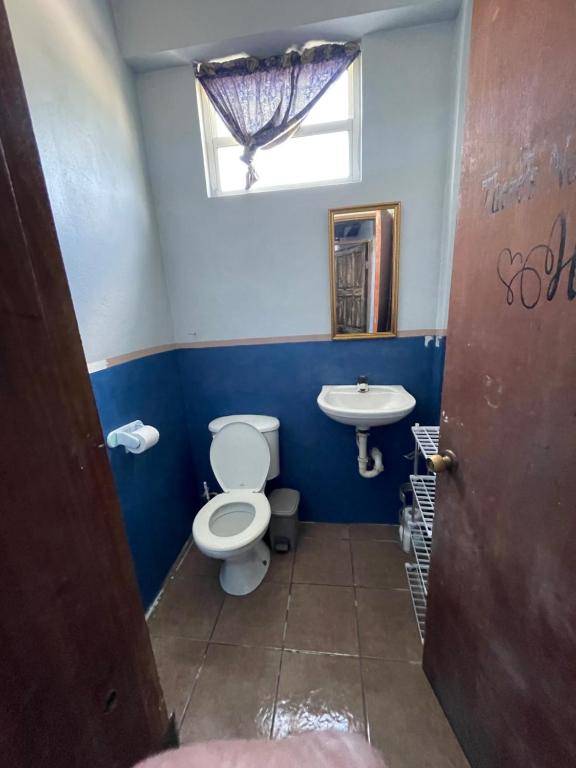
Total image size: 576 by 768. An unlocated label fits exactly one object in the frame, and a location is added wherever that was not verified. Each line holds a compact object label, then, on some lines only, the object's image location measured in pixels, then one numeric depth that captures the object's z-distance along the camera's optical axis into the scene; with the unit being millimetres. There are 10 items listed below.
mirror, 1507
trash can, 1705
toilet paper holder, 1247
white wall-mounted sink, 1401
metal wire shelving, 1358
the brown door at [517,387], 491
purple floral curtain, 1392
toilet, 1512
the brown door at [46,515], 412
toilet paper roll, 1290
